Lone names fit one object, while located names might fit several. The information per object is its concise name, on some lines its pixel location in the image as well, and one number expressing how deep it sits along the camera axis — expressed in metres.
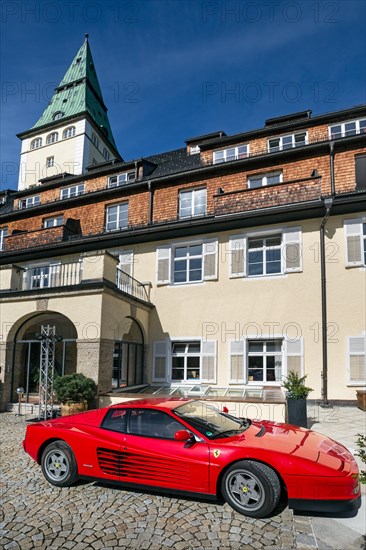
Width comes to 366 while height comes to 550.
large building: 11.83
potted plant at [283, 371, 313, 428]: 8.79
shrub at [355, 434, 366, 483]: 3.31
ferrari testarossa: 4.30
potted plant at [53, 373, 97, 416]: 9.80
